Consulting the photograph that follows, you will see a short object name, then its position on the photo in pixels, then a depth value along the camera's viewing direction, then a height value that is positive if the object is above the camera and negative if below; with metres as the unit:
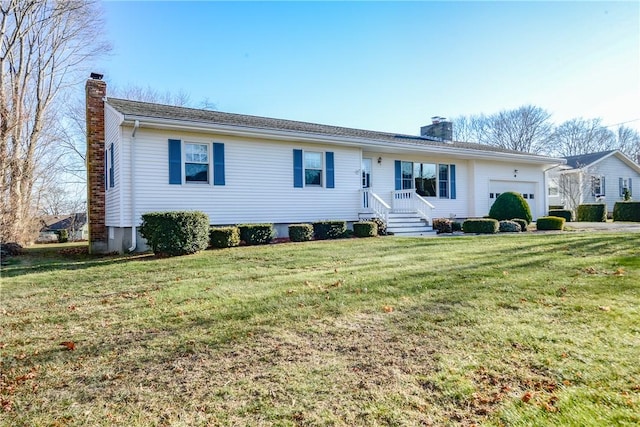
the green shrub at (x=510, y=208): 14.61 +0.27
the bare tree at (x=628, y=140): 42.12 +8.29
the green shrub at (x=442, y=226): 13.96 -0.38
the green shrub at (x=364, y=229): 12.05 -0.37
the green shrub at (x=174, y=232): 8.41 -0.25
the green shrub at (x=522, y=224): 13.90 -0.36
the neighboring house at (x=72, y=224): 28.87 -0.11
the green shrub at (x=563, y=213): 19.83 +0.02
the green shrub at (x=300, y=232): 10.98 -0.41
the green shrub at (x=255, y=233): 10.37 -0.40
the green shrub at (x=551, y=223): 13.80 -0.34
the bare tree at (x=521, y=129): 40.70 +9.61
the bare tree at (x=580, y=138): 41.25 +8.31
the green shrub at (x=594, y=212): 20.28 +0.04
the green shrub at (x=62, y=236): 22.66 -0.79
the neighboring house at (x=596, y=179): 25.00 +2.36
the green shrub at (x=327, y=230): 11.68 -0.37
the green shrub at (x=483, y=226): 12.91 -0.38
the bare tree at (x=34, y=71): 14.55 +8.70
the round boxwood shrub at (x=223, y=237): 9.79 -0.44
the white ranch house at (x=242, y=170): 10.34 +1.63
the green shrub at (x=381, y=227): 12.90 -0.35
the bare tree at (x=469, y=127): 45.16 +10.80
